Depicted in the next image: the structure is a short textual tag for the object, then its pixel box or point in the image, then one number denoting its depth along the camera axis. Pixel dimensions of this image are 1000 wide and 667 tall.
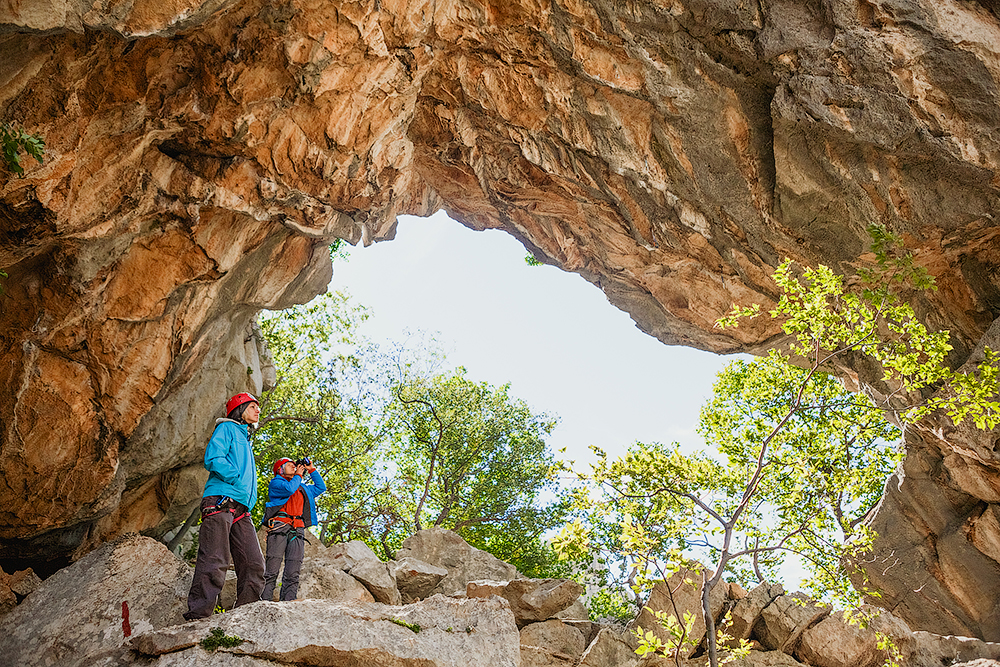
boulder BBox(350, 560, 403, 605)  12.55
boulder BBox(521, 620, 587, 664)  13.31
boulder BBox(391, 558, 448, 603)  13.98
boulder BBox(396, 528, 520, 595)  16.64
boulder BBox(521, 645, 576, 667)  12.33
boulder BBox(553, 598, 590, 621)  15.19
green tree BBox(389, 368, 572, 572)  22.47
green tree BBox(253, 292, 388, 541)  20.19
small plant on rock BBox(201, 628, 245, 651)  6.71
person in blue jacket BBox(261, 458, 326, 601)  9.31
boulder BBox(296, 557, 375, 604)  11.20
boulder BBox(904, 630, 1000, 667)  12.29
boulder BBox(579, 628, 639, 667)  12.09
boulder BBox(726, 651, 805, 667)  12.07
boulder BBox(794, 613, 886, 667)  12.16
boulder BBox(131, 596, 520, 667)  6.88
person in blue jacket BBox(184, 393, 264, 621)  7.87
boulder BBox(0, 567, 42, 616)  9.80
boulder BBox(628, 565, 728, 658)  12.72
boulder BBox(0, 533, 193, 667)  8.09
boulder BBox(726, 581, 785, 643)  12.80
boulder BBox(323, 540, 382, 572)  13.27
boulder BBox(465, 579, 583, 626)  13.98
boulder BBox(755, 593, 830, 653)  12.49
